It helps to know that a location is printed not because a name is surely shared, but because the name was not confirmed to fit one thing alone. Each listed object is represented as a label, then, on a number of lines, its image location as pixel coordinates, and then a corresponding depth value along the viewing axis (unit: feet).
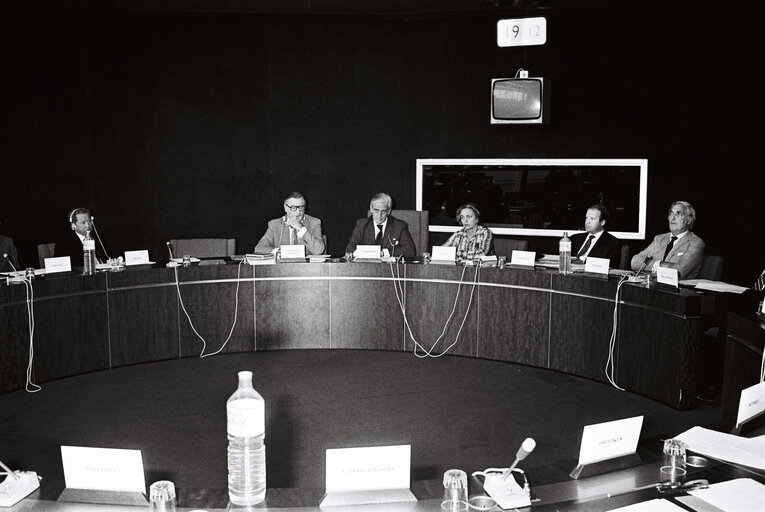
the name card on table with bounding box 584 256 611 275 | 16.76
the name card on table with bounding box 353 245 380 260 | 19.27
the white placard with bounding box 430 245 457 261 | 18.93
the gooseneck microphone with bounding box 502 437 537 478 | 5.20
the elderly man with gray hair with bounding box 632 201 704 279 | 17.20
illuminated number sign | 21.53
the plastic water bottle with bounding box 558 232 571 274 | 17.11
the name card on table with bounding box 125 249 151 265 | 18.06
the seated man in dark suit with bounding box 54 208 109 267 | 18.67
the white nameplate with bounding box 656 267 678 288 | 15.02
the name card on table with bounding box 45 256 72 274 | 16.78
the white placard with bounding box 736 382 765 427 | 6.79
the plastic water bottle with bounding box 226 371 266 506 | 5.50
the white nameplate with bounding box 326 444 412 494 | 5.63
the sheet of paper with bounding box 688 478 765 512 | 5.17
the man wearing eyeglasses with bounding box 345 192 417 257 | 20.09
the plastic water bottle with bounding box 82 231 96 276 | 17.13
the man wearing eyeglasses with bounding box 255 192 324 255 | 20.25
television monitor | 21.70
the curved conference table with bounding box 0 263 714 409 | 15.37
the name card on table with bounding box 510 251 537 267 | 17.95
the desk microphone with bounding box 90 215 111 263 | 18.98
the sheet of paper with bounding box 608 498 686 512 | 5.20
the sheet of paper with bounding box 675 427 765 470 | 6.02
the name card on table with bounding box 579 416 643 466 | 6.12
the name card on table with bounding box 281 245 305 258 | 19.36
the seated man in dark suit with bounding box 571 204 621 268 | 18.60
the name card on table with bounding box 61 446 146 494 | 5.67
